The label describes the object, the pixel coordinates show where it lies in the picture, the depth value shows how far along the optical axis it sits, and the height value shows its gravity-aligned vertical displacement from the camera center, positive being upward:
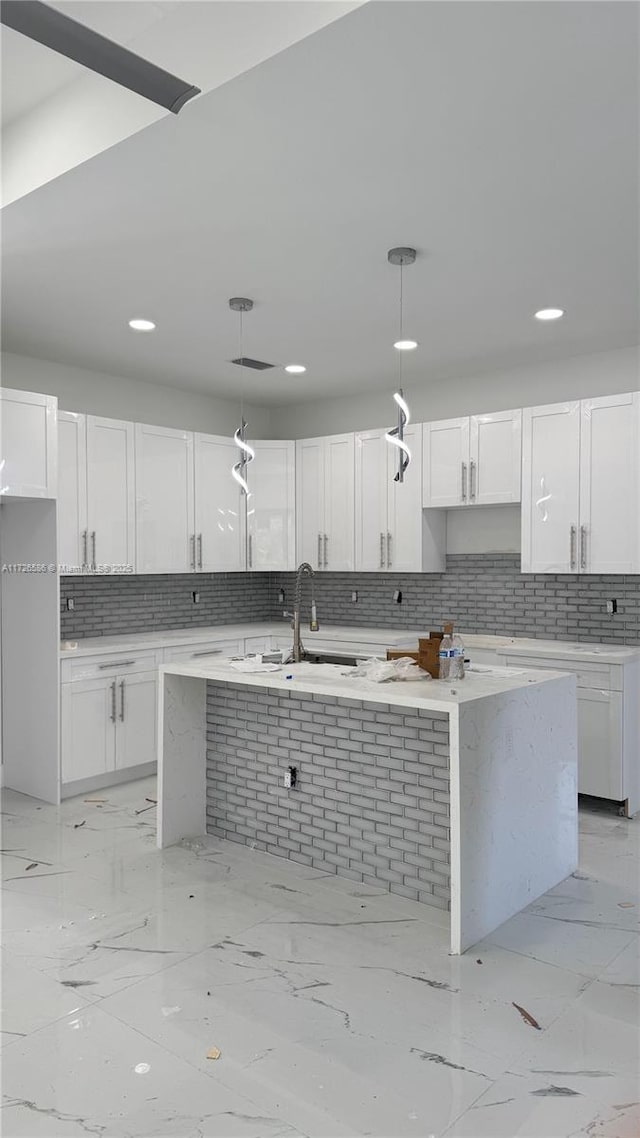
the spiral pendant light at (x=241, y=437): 4.34 +0.76
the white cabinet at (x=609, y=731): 4.69 -0.96
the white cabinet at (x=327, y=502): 6.43 +0.59
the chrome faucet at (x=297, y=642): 4.21 -0.37
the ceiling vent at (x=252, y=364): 5.64 +1.52
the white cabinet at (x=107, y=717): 4.98 -0.95
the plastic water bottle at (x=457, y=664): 3.63 -0.42
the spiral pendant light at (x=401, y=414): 3.65 +0.78
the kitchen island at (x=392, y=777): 3.13 -0.95
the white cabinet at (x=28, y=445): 4.56 +0.76
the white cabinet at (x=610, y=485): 4.89 +0.55
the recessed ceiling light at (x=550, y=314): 4.52 +1.49
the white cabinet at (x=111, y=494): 5.39 +0.55
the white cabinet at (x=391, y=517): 6.01 +0.43
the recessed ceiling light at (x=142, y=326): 4.73 +1.50
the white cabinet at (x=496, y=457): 5.43 +0.80
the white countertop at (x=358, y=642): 4.90 -0.49
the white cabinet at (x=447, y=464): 5.71 +0.80
